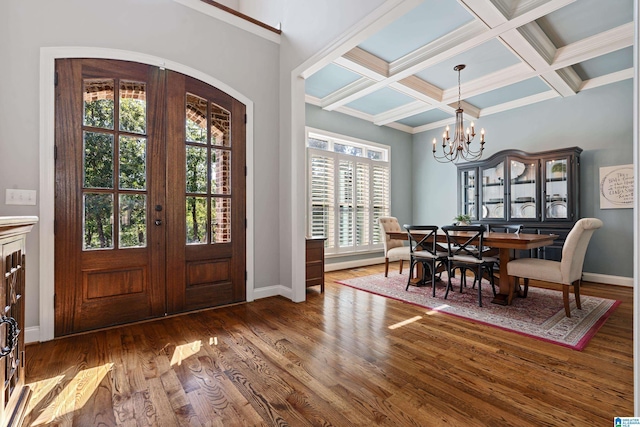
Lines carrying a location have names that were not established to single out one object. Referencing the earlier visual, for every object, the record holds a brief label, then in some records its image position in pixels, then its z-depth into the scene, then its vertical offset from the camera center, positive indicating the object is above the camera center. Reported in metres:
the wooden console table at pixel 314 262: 3.74 -0.62
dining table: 3.03 -0.34
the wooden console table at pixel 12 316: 1.15 -0.45
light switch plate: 2.25 +0.14
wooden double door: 2.47 +0.19
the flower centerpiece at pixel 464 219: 4.28 -0.08
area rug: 2.52 -1.00
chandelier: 3.95 +1.12
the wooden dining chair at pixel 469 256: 3.26 -0.51
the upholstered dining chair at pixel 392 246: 4.52 -0.53
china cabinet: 4.36 +0.36
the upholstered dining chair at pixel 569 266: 2.79 -0.52
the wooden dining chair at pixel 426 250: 3.69 -0.48
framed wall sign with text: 4.10 +0.37
